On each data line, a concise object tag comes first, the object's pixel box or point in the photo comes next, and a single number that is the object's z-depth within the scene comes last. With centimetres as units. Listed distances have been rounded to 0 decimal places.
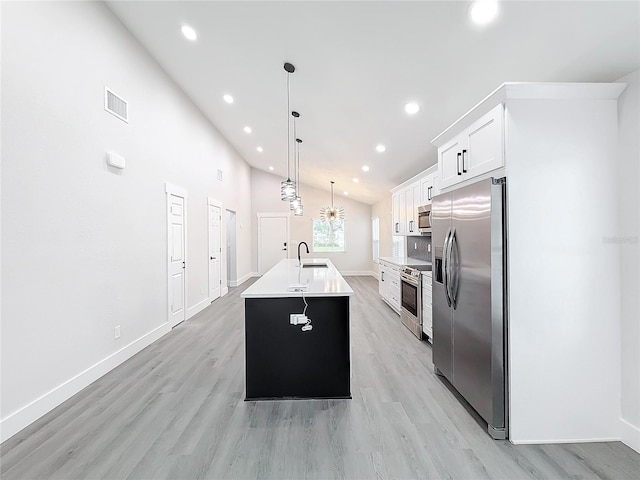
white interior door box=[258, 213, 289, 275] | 1043
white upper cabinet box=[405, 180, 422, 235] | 495
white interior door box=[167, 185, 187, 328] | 466
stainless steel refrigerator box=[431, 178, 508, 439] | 209
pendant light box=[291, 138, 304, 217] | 522
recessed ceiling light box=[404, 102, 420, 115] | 345
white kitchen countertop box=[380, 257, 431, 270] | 478
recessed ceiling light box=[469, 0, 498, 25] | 197
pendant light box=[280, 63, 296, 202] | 373
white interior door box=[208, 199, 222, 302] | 645
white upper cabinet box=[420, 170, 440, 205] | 420
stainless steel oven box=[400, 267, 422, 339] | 409
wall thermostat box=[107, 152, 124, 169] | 328
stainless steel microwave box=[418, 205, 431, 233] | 438
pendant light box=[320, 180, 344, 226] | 939
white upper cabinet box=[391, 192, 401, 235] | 616
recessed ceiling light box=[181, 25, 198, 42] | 347
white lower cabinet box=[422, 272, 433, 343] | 379
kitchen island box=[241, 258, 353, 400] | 268
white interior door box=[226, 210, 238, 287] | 863
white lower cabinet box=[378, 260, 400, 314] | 526
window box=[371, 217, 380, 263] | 976
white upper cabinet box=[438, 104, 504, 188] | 213
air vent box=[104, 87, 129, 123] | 328
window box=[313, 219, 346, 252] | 1069
